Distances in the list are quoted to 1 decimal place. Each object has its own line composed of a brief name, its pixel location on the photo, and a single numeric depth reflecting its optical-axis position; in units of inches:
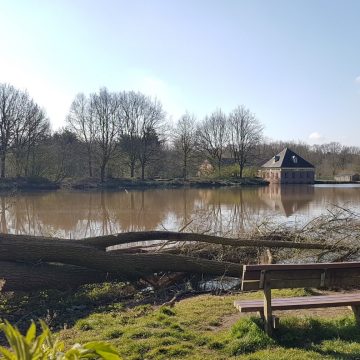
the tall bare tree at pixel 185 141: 2385.6
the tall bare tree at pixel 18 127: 1795.0
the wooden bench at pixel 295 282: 183.9
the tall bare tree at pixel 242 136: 2583.7
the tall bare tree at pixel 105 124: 2127.2
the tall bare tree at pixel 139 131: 2214.6
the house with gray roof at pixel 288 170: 2650.1
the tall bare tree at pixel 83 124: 2112.5
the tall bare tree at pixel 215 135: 2571.4
